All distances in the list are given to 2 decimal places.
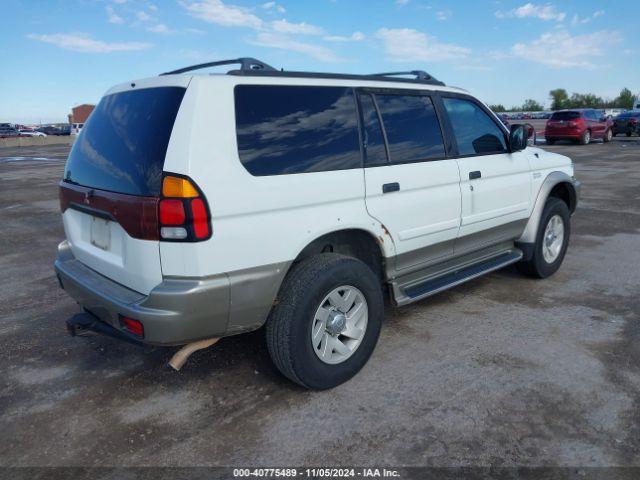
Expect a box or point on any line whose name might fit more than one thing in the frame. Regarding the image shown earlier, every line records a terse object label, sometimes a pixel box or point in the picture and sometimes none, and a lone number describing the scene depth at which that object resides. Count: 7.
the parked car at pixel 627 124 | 28.31
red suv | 23.50
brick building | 83.88
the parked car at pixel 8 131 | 54.59
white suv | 2.66
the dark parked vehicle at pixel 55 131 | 60.50
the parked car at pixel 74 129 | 54.18
